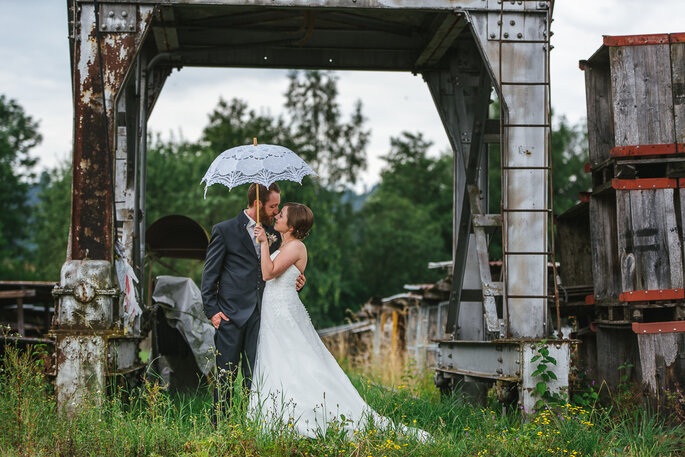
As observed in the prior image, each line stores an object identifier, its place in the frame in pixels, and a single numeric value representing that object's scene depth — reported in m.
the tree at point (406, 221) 53.69
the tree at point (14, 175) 49.72
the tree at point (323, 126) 42.06
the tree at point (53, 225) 43.88
